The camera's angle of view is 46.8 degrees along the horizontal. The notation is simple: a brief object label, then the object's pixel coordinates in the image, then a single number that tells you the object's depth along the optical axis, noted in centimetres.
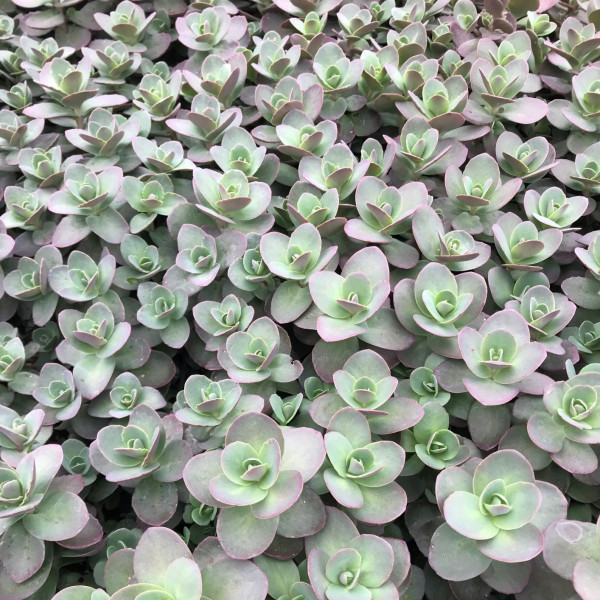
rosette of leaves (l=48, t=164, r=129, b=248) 30
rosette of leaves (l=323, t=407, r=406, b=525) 23
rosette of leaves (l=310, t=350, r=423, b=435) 24
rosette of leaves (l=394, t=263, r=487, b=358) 26
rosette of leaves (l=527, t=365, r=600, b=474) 24
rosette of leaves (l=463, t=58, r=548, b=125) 32
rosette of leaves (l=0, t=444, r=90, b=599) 23
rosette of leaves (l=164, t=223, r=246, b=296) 28
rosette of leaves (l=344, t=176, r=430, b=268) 28
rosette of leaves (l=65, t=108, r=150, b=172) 32
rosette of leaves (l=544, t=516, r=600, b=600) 21
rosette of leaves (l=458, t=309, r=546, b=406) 24
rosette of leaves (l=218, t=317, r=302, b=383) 26
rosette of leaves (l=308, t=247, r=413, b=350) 26
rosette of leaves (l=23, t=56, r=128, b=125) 33
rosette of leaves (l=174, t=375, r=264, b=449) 25
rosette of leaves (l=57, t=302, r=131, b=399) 27
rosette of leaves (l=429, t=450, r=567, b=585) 22
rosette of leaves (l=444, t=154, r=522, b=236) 29
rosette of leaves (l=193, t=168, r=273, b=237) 29
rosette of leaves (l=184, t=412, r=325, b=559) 22
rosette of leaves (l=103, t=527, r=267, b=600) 21
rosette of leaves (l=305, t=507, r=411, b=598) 22
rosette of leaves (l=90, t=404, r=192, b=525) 24
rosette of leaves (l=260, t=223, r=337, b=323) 27
